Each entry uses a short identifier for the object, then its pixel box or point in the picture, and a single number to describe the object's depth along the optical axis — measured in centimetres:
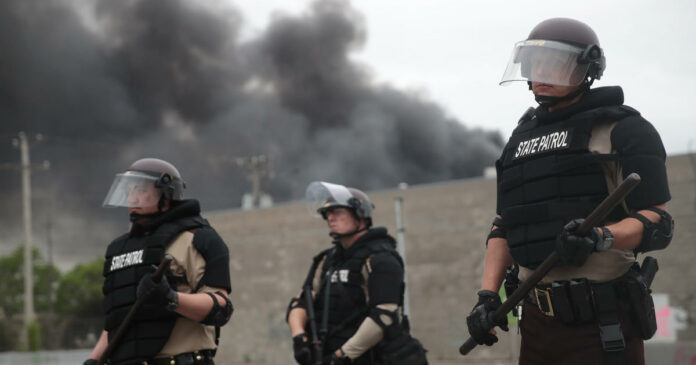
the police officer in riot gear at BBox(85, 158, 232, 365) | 843
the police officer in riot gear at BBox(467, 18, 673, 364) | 593
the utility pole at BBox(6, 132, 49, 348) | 7294
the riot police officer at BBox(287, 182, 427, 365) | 1131
